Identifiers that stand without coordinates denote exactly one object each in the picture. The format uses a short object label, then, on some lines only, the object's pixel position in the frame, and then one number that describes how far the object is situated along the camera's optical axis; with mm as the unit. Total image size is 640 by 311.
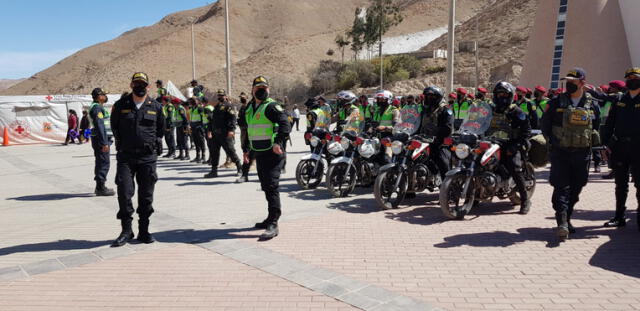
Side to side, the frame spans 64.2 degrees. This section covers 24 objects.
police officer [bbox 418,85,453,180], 8508
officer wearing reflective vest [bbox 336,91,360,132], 10324
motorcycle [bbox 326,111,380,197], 8867
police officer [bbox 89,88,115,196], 9172
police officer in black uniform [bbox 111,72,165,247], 6160
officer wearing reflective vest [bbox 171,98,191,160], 15516
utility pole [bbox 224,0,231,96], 22891
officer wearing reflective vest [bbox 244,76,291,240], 6457
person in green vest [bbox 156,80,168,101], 16641
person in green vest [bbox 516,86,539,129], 8270
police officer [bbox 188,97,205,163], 14336
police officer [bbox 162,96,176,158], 15375
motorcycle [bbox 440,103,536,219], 7027
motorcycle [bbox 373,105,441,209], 7848
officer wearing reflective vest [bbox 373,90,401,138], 9477
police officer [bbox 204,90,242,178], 11758
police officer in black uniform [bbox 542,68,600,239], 6066
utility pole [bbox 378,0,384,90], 67250
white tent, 22672
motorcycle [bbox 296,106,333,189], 9820
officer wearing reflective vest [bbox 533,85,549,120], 11988
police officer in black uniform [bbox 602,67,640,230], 6340
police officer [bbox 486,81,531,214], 7270
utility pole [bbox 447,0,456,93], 15188
